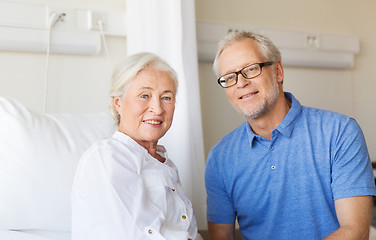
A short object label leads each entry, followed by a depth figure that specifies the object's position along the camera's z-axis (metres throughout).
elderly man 1.34
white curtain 1.75
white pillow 1.10
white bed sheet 1.07
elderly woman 0.92
